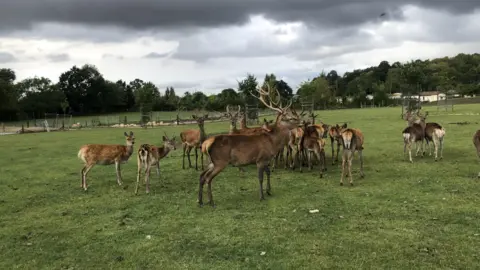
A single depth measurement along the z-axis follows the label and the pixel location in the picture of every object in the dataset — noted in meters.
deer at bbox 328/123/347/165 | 13.02
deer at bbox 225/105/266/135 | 13.36
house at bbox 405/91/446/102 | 98.57
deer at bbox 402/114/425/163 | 14.15
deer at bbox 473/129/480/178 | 11.73
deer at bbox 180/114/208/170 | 14.54
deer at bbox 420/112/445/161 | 14.12
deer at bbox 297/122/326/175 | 12.48
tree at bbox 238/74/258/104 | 43.53
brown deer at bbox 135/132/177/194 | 10.97
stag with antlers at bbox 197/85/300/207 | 9.70
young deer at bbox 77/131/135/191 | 11.84
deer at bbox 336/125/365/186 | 11.02
